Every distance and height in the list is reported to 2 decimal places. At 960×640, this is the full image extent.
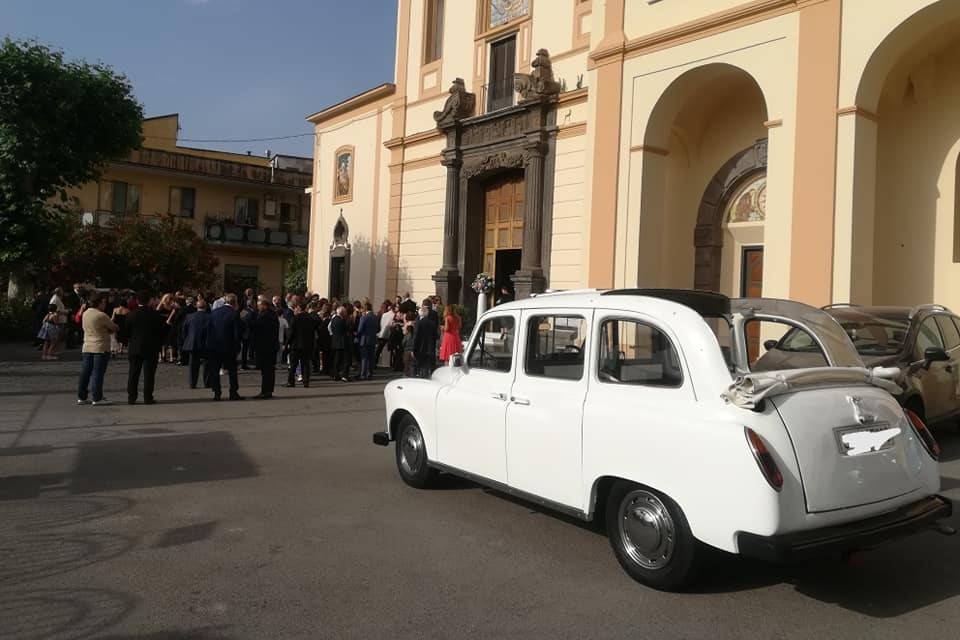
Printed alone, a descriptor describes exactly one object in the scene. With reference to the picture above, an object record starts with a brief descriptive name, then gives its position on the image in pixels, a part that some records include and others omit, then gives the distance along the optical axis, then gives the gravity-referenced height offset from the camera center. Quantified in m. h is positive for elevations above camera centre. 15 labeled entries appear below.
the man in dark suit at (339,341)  15.76 -0.37
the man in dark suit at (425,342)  15.27 -0.30
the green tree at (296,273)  37.69 +2.46
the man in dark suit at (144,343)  11.66 -0.42
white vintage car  4.02 -0.55
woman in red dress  14.90 -0.20
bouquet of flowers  19.86 +1.18
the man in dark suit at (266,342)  12.91 -0.38
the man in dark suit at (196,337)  13.14 -0.35
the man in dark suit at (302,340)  14.59 -0.34
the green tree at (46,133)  21.41 +5.18
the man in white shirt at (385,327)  17.69 -0.04
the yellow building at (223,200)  39.62 +6.23
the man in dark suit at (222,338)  12.43 -0.33
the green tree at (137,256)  26.47 +2.04
